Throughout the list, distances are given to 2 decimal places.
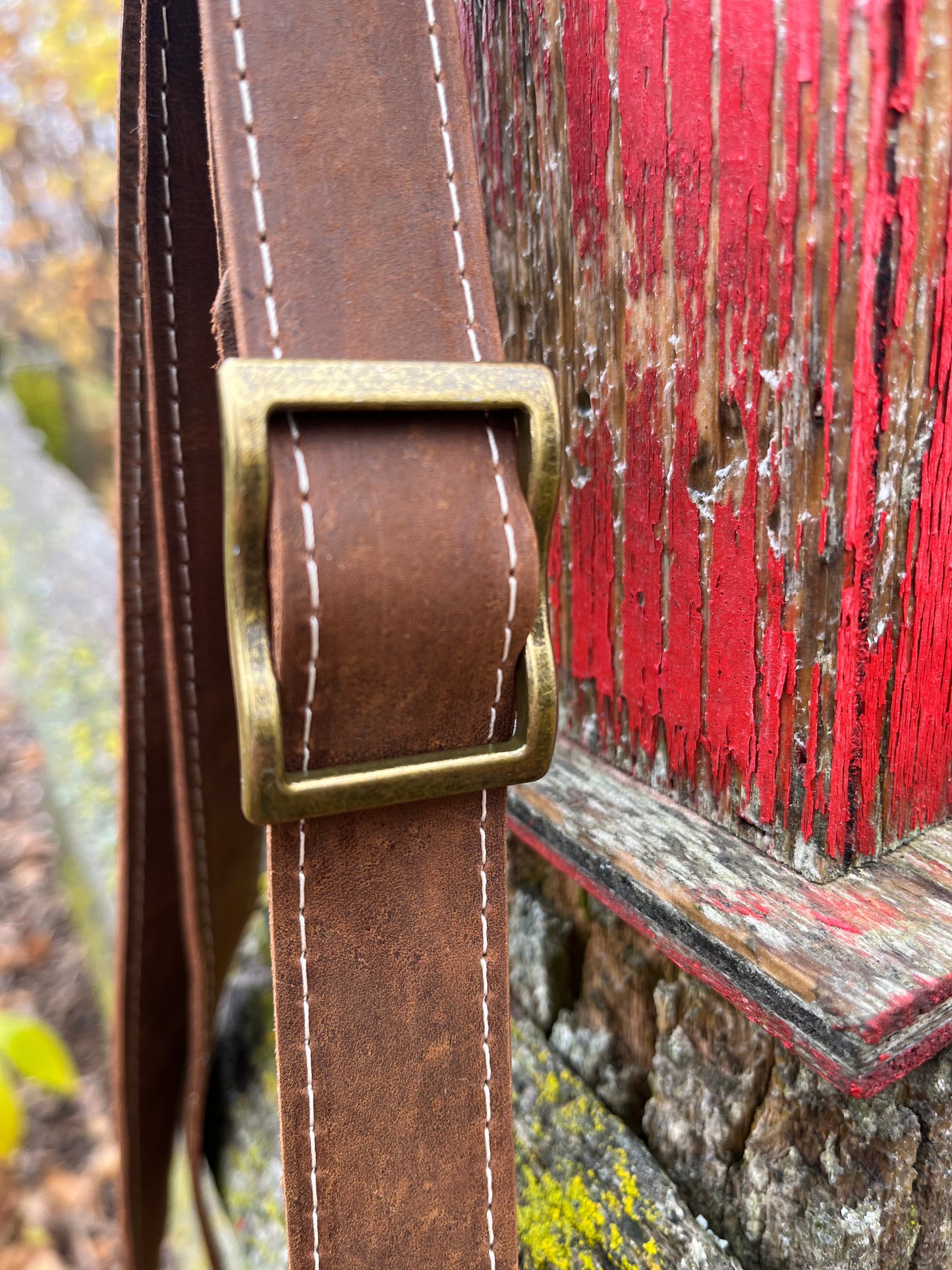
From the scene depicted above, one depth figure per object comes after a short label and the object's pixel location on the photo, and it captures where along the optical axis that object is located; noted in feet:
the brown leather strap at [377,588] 0.45
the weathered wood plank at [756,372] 0.45
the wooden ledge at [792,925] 0.45
